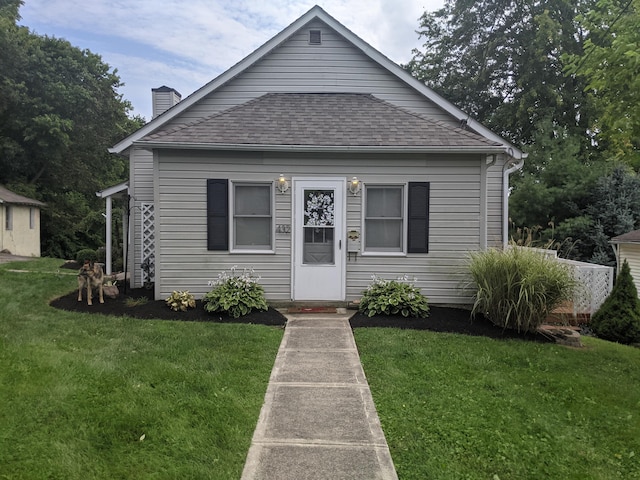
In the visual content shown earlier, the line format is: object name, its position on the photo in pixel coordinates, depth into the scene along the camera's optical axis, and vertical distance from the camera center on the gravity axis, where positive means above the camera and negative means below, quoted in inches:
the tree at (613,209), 552.1 +44.4
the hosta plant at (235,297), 266.7 -39.2
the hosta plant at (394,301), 272.4 -41.4
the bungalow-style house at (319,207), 293.7 +23.1
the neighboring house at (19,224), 753.0 +23.8
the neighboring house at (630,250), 493.7 -10.8
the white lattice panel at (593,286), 302.2 -33.6
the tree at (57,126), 880.3 +254.5
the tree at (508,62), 771.4 +368.2
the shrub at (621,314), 270.4 -49.2
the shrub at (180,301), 276.2 -43.7
